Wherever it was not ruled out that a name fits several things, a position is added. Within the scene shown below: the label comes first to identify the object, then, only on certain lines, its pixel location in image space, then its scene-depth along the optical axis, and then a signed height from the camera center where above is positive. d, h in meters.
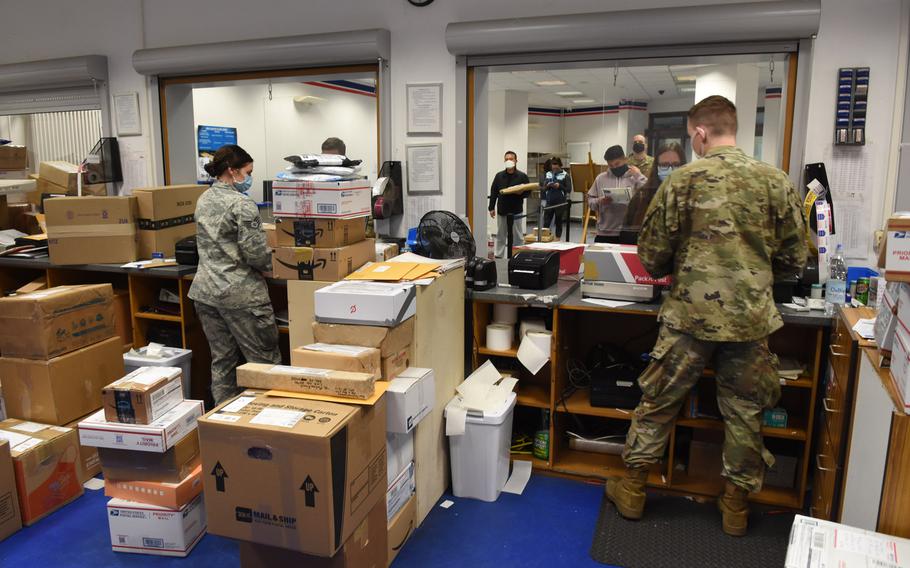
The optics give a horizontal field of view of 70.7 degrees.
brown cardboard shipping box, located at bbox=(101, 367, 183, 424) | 2.52 -0.85
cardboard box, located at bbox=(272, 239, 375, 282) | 2.74 -0.34
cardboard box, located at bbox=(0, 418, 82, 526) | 2.73 -1.24
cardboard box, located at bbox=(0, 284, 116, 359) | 2.99 -0.66
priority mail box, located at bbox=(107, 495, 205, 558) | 2.52 -1.35
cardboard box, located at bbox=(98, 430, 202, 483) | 2.55 -1.12
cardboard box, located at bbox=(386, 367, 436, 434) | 2.30 -0.78
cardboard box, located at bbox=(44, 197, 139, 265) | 3.90 -0.29
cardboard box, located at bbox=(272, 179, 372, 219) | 2.76 -0.07
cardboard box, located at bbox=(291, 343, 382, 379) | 2.24 -0.61
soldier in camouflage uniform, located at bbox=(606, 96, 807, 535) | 2.38 -0.36
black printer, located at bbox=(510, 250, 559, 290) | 3.15 -0.42
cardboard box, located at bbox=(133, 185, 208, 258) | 4.04 -0.21
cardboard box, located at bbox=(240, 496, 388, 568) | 2.05 -1.19
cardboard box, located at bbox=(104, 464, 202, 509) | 2.52 -1.22
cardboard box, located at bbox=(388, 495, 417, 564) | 2.46 -1.35
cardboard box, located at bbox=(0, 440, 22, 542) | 2.64 -1.30
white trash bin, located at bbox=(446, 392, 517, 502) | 2.86 -1.21
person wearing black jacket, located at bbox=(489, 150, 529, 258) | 7.18 -0.17
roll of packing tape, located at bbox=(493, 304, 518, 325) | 3.26 -0.65
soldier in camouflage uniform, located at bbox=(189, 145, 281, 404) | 3.20 -0.40
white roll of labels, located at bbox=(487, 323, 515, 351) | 3.18 -0.75
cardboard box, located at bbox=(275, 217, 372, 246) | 2.76 -0.21
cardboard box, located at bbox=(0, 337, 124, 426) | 3.05 -0.98
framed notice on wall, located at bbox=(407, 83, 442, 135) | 4.07 +0.48
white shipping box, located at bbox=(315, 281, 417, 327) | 2.35 -0.44
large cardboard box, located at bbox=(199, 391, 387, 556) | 1.85 -0.84
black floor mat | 2.51 -1.44
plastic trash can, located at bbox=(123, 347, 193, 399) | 3.62 -0.99
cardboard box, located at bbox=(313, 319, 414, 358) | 2.35 -0.56
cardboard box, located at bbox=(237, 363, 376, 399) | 2.08 -0.64
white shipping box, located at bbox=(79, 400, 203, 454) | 2.48 -0.97
